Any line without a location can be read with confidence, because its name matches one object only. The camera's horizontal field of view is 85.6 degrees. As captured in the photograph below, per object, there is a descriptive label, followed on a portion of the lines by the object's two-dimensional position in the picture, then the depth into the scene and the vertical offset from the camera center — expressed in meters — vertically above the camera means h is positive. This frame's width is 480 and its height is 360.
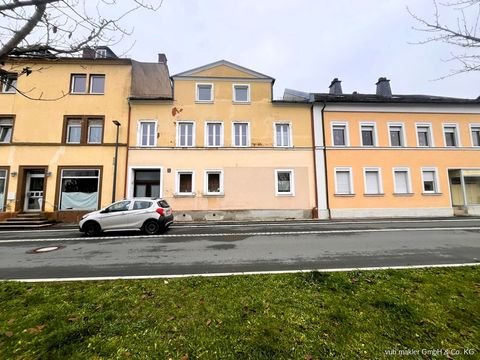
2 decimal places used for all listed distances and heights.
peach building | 19.20 +3.92
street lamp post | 17.81 +2.79
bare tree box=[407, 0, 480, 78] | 4.10 +2.72
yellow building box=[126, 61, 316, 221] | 18.62 +4.47
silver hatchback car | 11.71 -0.41
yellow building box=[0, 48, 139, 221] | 17.69 +4.99
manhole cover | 8.40 -1.27
